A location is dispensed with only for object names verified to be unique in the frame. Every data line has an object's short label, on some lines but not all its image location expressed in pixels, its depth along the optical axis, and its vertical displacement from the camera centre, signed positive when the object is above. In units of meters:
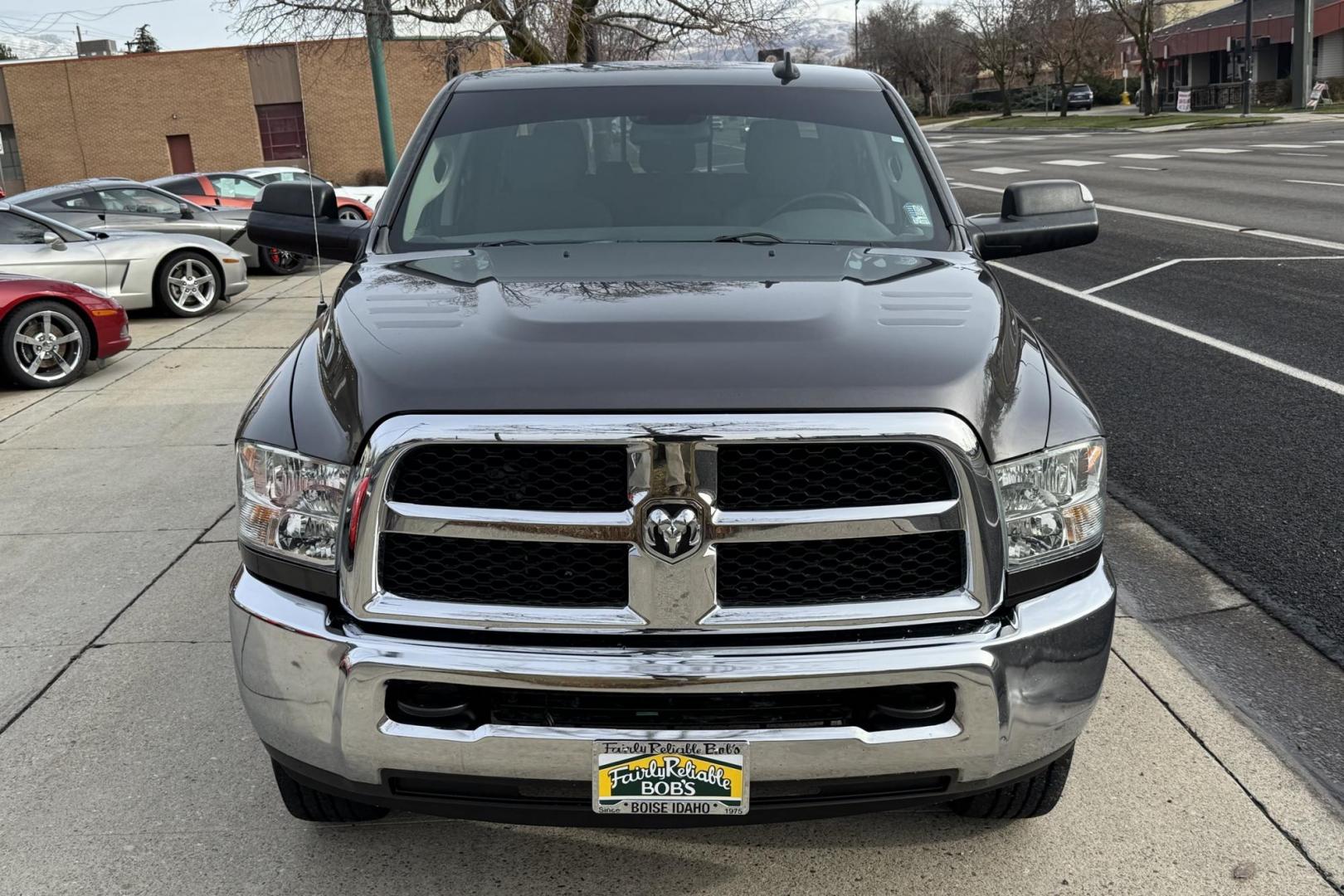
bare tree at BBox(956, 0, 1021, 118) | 84.00 +3.15
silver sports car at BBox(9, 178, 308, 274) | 15.34 -0.72
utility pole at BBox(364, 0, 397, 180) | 17.91 +0.88
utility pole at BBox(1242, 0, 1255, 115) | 48.60 -0.56
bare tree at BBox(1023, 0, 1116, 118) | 75.25 +2.64
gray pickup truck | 2.46 -0.90
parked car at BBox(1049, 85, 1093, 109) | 76.12 -1.06
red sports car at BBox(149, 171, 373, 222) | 18.80 -0.69
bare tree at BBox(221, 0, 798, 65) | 22.09 +1.69
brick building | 49.00 +1.11
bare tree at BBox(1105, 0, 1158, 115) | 58.53 +1.89
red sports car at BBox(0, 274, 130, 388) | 9.68 -1.32
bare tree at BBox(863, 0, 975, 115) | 101.00 +3.14
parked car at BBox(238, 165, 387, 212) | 21.05 -0.65
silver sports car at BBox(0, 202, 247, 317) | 11.66 -1.09
